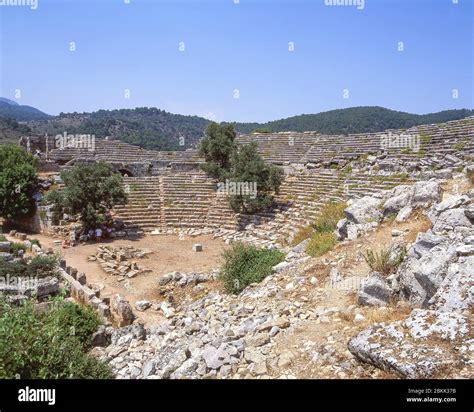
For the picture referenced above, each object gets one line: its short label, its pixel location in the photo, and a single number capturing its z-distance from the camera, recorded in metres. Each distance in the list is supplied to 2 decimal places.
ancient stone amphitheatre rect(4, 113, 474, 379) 4.81
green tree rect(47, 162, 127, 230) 21.61
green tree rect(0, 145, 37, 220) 23.14
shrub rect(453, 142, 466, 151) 21.28
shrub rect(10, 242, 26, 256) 16.37
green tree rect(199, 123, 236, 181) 28.88
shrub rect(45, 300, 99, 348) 9.04
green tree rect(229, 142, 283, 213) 22.80
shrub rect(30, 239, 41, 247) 18.64
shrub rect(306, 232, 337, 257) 10.72
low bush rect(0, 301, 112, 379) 5.11
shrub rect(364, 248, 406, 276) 7.39
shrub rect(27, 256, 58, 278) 13.16
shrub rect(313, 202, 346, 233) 14.29
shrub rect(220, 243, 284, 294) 10.89
